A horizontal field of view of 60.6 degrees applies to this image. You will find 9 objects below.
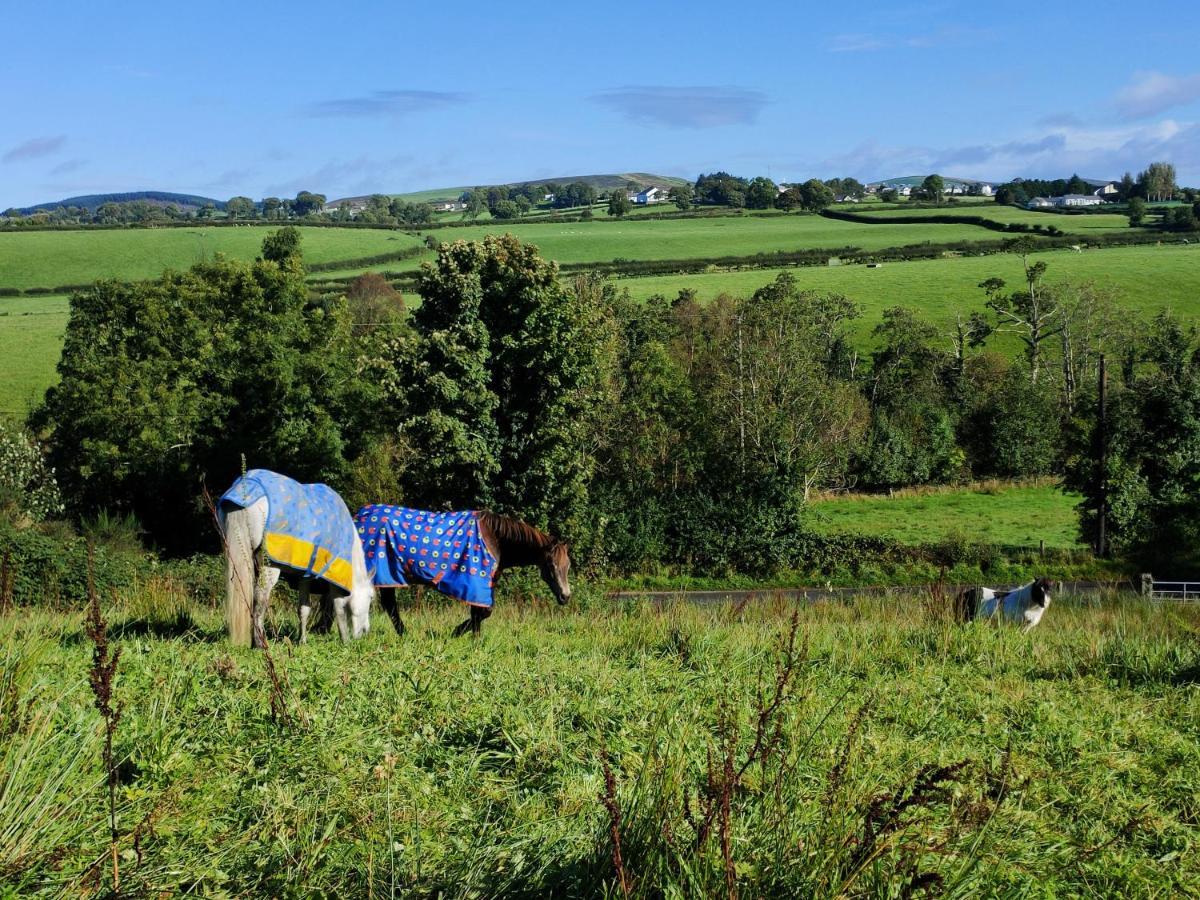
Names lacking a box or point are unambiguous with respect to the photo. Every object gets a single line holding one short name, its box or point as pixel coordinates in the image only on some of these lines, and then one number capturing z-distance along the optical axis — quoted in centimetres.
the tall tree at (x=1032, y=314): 7925
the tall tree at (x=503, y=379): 3170
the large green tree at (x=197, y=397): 4628
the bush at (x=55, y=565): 2108
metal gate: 3055
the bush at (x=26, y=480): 4016
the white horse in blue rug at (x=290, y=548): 926
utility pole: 4019
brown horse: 1219
